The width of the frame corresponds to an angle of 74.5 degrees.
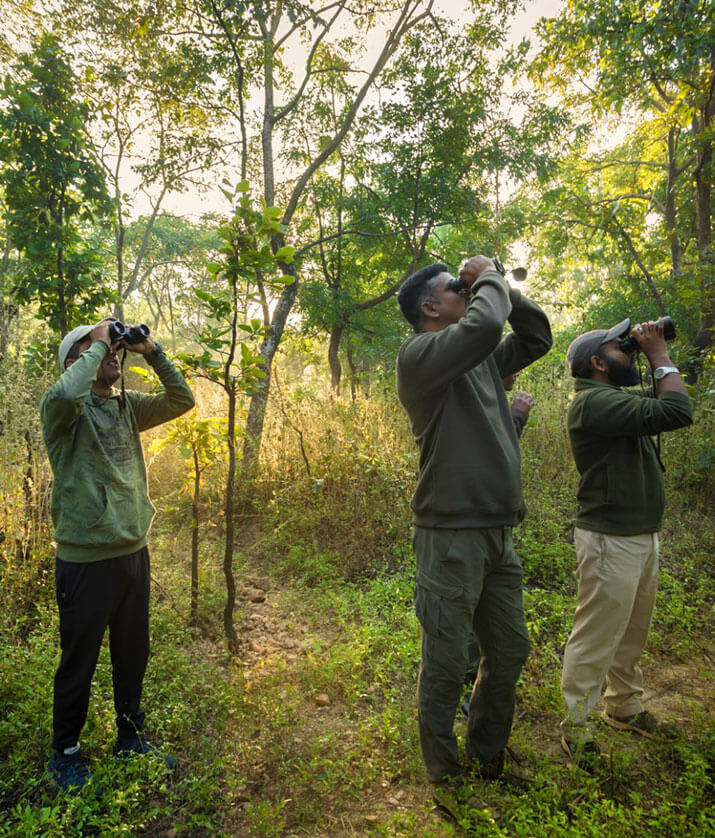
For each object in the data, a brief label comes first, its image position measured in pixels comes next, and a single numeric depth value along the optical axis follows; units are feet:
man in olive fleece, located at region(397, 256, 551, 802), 5.81
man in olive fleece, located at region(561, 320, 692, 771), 6.80
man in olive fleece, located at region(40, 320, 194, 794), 6.17
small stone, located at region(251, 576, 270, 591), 12.85
